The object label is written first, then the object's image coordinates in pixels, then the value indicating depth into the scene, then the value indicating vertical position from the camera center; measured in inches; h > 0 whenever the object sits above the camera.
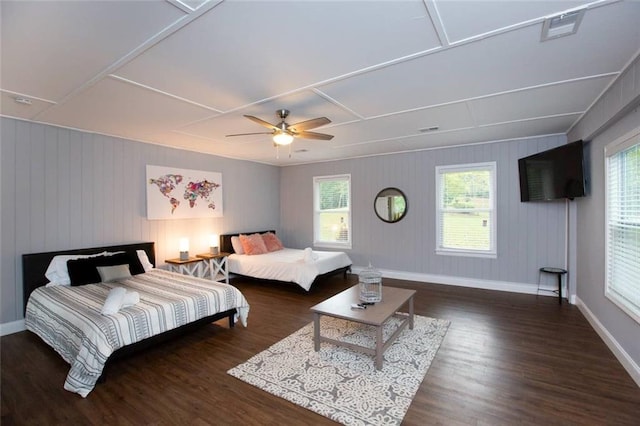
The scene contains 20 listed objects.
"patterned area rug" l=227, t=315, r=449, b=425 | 85.9 -55.8
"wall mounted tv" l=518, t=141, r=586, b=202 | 146.9 +21.1
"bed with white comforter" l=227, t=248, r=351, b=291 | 196.1 -36.8
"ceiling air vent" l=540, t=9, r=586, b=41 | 70.2 +46.4
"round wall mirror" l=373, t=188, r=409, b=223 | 236.4 +6.5
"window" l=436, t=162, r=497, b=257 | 206.8 +2.0
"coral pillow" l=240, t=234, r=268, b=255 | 233.1 -24.7
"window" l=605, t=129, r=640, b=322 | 102.8 -4.3
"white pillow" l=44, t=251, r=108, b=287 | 144.0 -28.1
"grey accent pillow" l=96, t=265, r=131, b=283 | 150.3 -30.1
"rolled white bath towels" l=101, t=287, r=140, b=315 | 104.7 -31.8
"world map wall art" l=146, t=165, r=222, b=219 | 194.1 +14.8
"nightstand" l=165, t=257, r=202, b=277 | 193.9 -36.0
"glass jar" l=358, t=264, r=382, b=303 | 126.3 -32.5
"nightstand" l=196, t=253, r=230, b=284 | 211.3 -37.7
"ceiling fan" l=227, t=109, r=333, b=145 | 122.5 +36.6
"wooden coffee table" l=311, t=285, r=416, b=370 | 105.3 -37.9
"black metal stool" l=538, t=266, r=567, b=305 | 173.9 -35.7
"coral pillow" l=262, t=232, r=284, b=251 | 254.5 -24.7
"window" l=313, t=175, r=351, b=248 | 265.6 +2.0
